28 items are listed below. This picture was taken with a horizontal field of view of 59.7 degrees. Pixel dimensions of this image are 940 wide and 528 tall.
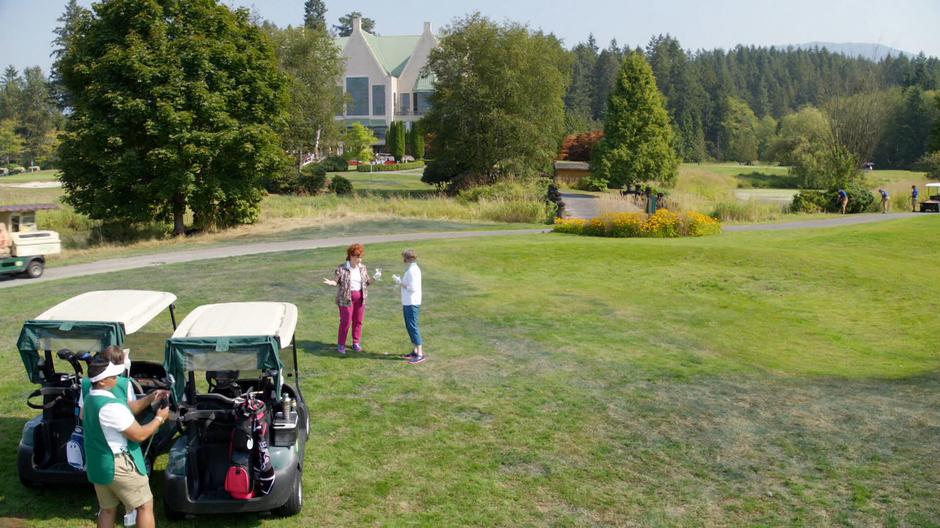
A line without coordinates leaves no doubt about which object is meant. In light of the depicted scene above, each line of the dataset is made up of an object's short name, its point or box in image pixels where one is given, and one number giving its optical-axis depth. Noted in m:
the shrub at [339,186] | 58.19
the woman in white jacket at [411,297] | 13.09
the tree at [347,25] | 153.12
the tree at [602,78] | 150.75
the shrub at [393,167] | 85.44
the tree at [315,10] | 150.88
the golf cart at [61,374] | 7.79
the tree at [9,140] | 103.44
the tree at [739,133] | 128.75
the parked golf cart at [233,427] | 7.21
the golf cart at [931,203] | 45.91
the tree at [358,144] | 90.44
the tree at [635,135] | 65.38
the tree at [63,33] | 107.12
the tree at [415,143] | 101.25
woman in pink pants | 13.30
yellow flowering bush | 32.22
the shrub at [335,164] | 80.38
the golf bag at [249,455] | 7.14
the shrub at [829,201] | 45.62
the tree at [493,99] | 55.91
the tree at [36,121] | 107.75
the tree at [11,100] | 114.62
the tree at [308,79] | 62.81
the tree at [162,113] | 34.19
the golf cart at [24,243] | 24.34
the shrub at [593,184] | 65.12
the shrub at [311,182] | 58.53
